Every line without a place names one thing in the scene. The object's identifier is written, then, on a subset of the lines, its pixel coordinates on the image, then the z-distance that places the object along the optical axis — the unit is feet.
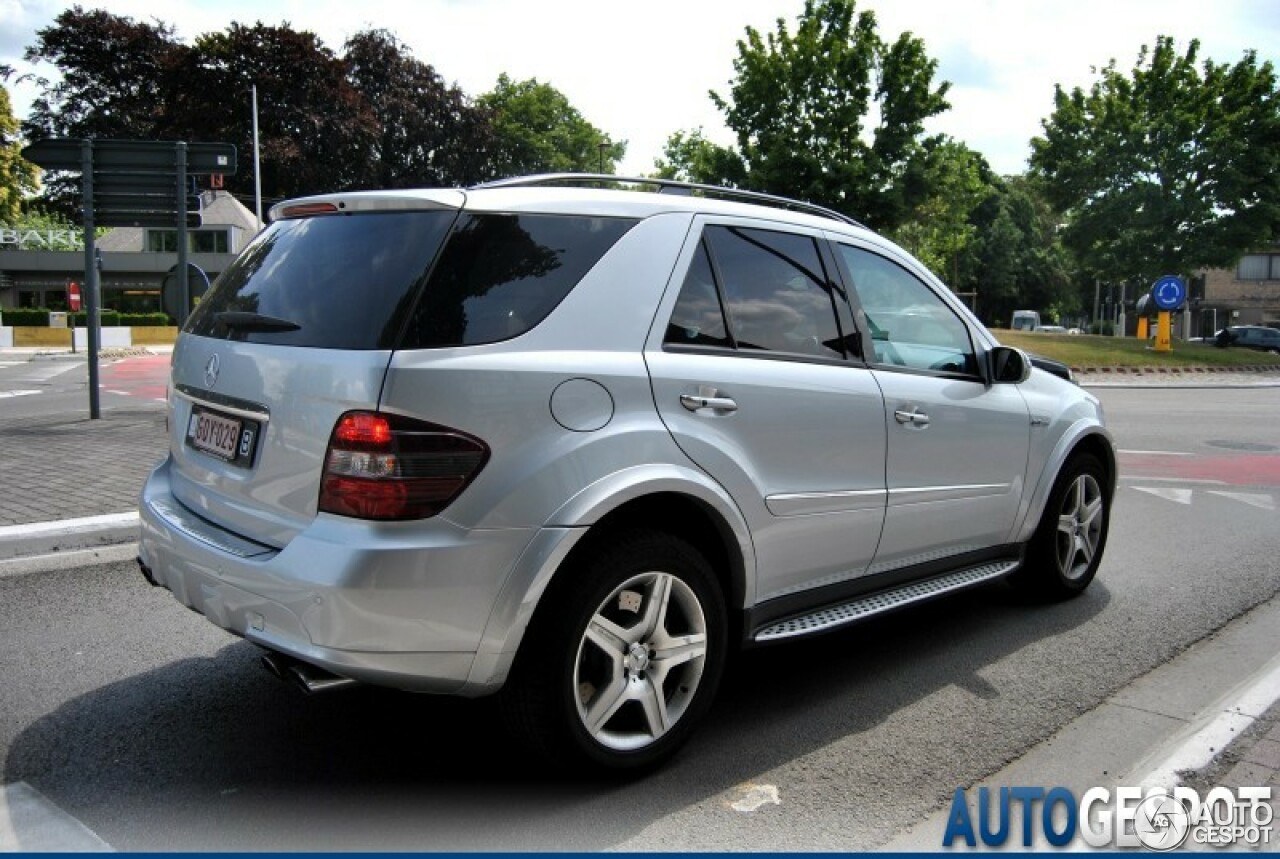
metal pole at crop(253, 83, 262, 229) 144.56
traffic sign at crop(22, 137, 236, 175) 34.24
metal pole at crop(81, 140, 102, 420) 34.88
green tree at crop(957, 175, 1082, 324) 257.55
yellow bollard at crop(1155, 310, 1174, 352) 113.19
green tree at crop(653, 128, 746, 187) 119.03
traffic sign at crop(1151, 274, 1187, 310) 95.66
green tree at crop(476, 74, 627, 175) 216.95
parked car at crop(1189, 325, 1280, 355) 166.16
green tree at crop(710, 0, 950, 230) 113.70
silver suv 8.96
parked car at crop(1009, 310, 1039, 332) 239.09
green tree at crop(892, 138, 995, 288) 116.37
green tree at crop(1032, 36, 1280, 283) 113.60
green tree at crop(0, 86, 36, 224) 157.58
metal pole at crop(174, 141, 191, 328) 33.35
